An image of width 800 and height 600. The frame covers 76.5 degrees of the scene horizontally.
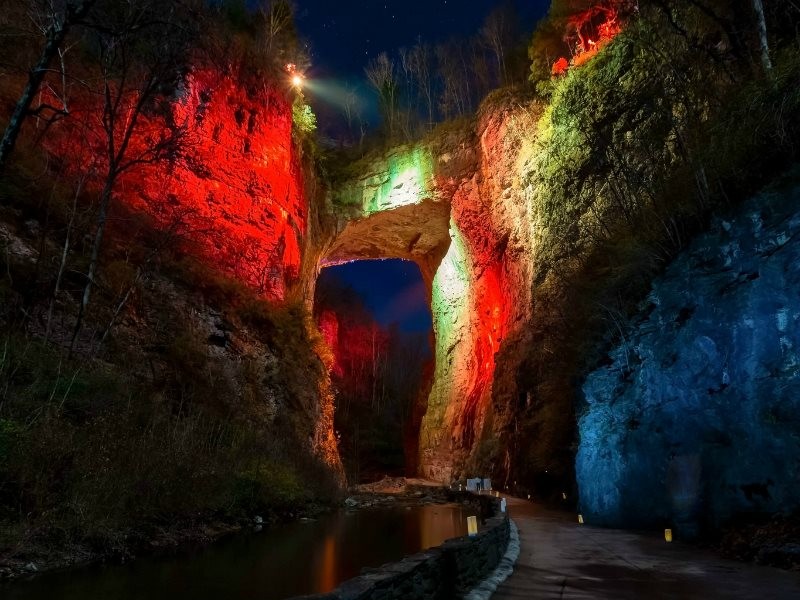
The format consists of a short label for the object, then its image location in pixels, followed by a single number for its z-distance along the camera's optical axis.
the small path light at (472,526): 5.57
